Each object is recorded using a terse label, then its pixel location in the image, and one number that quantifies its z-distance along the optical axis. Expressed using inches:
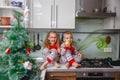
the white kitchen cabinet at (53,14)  55.9
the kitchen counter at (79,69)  49.2
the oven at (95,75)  49.8
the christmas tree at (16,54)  22.9
